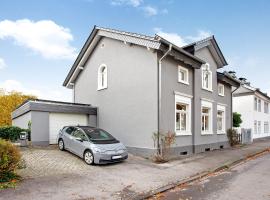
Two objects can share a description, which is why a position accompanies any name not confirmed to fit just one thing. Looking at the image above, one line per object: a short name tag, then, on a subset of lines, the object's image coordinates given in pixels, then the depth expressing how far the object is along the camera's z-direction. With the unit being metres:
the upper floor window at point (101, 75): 13.19
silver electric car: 8.34
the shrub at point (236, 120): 20.41
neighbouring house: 22.61
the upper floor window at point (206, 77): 14.02
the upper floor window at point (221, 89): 16.12
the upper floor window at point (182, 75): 11.77
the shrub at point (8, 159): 6.03
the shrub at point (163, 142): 9.94
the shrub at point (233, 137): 16.55
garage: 11.08
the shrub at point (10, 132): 10.52
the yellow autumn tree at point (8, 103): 27.13
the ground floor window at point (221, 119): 15.83
